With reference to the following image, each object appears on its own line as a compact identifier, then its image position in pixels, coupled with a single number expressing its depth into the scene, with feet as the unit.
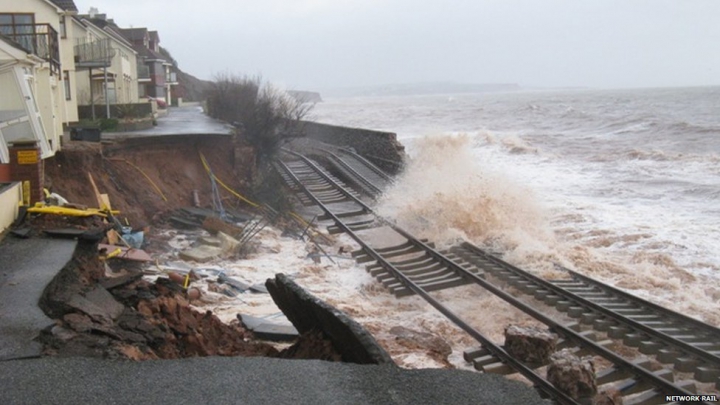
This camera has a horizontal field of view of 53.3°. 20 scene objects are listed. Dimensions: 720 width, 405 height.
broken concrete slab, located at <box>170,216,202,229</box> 59.52
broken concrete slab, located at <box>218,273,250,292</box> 43.54
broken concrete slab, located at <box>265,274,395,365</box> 24.18
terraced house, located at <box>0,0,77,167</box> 48.47
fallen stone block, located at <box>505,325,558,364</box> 31.58
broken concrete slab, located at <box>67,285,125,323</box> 26.25
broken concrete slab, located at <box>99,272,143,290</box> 30.53
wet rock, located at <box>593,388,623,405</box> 26.66
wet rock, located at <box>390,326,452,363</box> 34.30
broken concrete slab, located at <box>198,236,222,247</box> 53.52
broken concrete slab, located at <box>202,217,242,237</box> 57.77
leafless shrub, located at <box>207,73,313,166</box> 91.20
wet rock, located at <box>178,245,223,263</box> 49.65
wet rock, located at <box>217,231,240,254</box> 53.01
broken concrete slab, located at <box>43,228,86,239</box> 35.91
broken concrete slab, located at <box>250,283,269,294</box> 43.43
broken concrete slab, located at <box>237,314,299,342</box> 32.22
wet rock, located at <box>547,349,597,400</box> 27.32
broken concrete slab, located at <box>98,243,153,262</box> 41.19
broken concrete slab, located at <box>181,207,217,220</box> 62.44
